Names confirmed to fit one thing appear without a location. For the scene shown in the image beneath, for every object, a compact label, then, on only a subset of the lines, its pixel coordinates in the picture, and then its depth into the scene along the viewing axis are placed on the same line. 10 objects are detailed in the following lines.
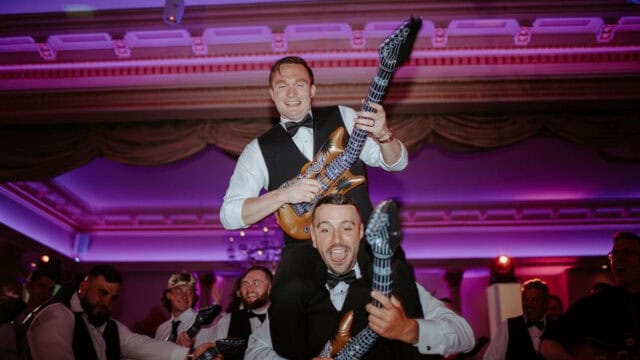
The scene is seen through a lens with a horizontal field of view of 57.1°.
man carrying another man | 2.22
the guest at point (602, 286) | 3.52
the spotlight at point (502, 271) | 8.50
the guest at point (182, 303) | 5.58
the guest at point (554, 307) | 6.36
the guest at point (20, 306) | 4.41
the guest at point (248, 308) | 4.84
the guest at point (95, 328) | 3.96
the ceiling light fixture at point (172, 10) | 5.77
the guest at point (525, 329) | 5.76
